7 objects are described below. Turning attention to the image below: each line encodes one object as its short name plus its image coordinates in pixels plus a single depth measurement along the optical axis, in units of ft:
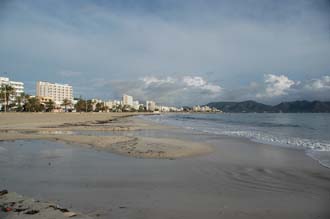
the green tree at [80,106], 388.98
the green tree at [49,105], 309.42
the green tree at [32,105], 257.55
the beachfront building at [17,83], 402.42
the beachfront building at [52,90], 580.30
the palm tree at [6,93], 219.61
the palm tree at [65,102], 355.87
